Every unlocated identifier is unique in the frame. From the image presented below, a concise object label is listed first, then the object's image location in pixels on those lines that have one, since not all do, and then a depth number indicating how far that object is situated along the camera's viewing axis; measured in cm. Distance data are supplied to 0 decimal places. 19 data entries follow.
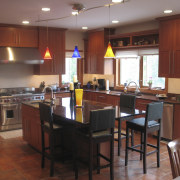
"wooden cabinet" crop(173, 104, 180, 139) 510
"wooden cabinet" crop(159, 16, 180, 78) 533
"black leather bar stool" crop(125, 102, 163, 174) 378
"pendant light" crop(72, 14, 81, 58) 475
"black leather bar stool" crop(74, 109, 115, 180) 325
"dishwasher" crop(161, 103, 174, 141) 522
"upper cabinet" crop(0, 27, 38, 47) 636
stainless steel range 618
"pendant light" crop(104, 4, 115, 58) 458
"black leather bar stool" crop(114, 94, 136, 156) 452
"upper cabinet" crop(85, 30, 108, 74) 721
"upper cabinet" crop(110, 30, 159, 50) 616
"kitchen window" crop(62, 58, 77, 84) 793
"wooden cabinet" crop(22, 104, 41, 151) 457
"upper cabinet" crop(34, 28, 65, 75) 694
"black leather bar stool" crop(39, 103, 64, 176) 365
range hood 634
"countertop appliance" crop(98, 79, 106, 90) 767
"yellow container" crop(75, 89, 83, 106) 432
